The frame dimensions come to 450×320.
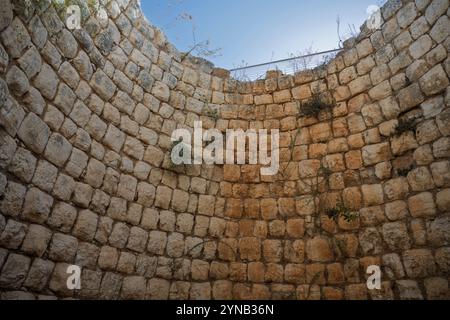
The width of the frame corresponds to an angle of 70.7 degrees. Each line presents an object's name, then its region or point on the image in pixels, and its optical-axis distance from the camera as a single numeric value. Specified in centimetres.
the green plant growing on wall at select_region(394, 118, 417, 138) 392
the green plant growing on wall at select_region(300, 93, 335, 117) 494
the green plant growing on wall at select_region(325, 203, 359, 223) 414
